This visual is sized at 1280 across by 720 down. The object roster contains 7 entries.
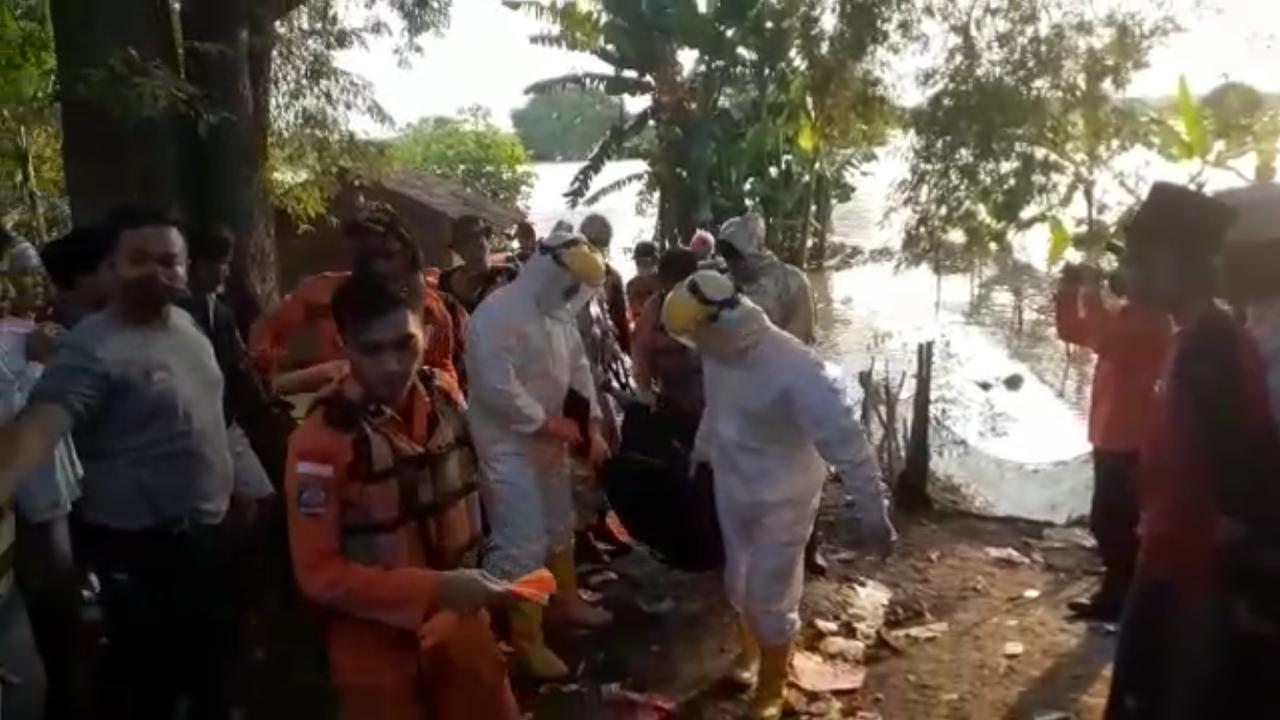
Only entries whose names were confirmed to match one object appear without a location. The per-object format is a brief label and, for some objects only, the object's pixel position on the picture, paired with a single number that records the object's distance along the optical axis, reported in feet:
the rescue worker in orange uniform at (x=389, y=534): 9.95
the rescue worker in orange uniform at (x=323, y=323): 16.38
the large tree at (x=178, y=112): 20.03
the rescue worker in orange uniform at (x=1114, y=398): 20.36
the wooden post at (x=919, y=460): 29.45
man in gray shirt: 12.45
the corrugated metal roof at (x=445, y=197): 65.86
